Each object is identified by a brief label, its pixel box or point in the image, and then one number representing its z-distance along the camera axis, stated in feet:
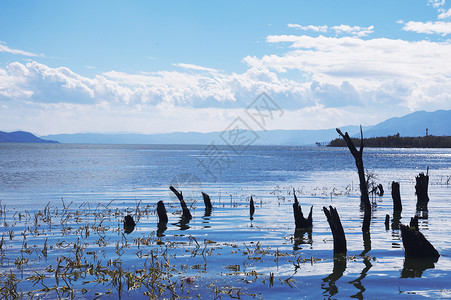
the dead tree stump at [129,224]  64.75
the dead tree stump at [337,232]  46.85
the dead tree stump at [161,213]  69.46
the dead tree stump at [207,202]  85.70
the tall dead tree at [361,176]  57.21
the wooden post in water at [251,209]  81.52
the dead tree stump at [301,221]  64.23
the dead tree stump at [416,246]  45.75
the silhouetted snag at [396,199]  83.82
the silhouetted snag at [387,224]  66.18
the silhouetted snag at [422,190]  95.25
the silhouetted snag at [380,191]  113.87
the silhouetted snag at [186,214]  74.01
